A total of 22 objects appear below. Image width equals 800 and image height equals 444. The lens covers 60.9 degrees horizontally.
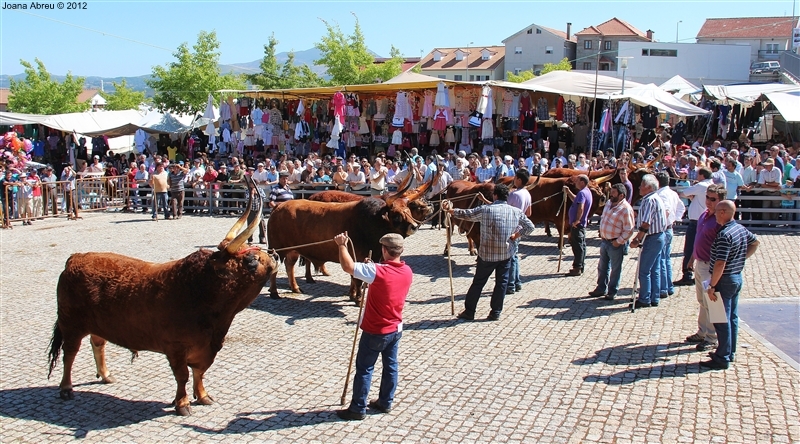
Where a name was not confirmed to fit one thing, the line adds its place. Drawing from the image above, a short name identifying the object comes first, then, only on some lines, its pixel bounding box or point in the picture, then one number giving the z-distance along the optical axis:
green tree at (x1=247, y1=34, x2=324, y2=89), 52.12
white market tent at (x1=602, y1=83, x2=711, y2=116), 20.12
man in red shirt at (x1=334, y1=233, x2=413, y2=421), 6.17
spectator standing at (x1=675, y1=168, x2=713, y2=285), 10.74
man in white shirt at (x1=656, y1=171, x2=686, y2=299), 9.96
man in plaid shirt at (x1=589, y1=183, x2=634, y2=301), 10.02
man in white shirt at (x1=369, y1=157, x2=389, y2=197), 17.83
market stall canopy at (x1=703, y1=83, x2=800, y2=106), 22.62
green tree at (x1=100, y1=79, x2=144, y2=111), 54.88
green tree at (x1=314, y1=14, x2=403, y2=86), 49.81
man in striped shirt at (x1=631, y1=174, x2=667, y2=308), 9.53
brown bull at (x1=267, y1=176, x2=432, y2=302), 10.20
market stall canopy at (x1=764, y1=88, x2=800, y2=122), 19.64
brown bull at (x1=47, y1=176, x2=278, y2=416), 6.47
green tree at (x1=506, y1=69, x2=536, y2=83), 57.96
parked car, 47.25
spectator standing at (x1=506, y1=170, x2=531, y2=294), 11.01
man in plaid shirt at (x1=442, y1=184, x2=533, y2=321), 9.14
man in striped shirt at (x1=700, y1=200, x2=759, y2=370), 7.11
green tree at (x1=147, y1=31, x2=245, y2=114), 41.25
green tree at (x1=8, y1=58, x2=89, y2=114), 46.41
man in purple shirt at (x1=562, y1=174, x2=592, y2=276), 11.66
